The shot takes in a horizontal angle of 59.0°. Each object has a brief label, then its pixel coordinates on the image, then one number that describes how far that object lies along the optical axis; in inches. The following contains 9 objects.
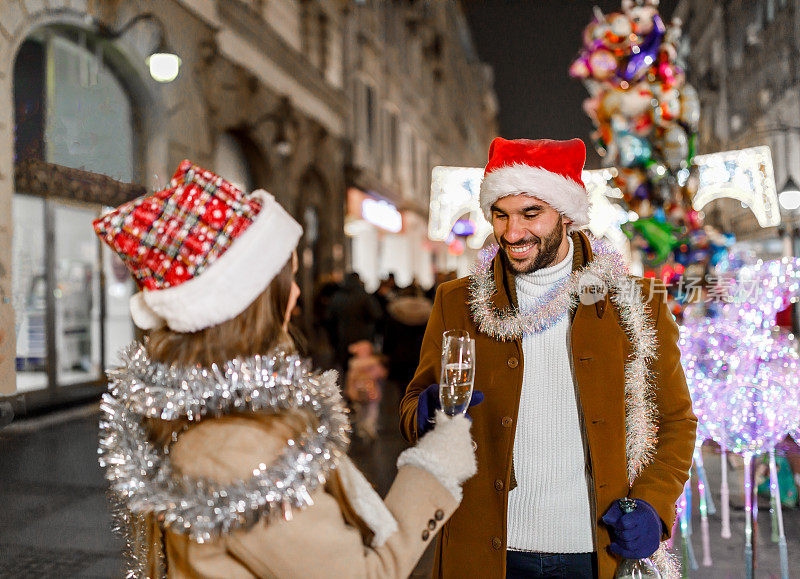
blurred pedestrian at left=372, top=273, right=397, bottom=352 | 509.4
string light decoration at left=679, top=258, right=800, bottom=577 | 150.1
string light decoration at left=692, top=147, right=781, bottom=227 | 230.8
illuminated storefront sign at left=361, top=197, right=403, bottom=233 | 873.1
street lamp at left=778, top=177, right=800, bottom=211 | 277.9
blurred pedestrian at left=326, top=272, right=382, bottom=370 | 345.1
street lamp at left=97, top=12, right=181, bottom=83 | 339.6
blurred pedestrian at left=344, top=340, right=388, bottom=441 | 302.0
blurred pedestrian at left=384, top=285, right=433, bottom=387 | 307.9
